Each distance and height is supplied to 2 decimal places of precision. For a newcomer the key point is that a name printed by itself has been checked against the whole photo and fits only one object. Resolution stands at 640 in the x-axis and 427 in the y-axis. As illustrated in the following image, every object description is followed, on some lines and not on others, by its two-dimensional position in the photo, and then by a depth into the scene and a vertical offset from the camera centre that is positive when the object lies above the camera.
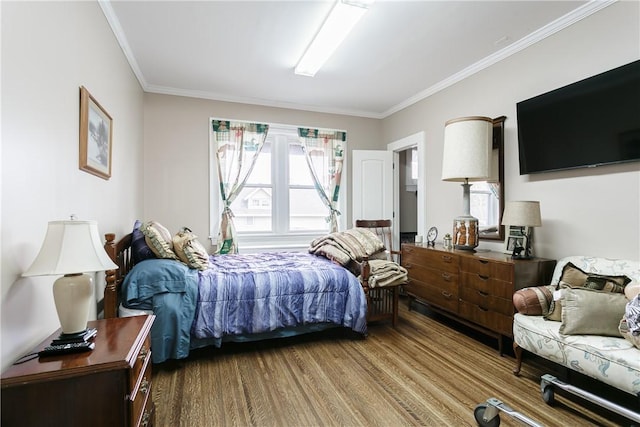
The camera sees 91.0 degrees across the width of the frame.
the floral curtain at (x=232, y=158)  4.21 +0.83
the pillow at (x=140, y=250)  2.52 -0.25
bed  2.27 -0.64
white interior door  4.70 +0.51
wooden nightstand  1.09 -0.62
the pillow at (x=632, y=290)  1.82 -0.42
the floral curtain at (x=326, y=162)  4.71 +0.86
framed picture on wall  1.94 +0.57
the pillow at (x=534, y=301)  2.18 -0.57
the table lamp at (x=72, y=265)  1.24 -0.18
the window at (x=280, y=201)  4.54 +0.26
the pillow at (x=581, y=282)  2.01 -0.42
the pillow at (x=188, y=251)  2.61 -0.27
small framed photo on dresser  2.67 -0.16
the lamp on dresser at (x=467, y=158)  2.93 +0.58
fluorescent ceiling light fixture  2.27 +1.55
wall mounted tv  2.12 +0.73
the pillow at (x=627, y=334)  1.67 -0.64
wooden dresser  2.47 -0.57
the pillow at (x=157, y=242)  2.49 -0.18
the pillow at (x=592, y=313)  1.85 -0.56
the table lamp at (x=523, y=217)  2.50 +0.01
